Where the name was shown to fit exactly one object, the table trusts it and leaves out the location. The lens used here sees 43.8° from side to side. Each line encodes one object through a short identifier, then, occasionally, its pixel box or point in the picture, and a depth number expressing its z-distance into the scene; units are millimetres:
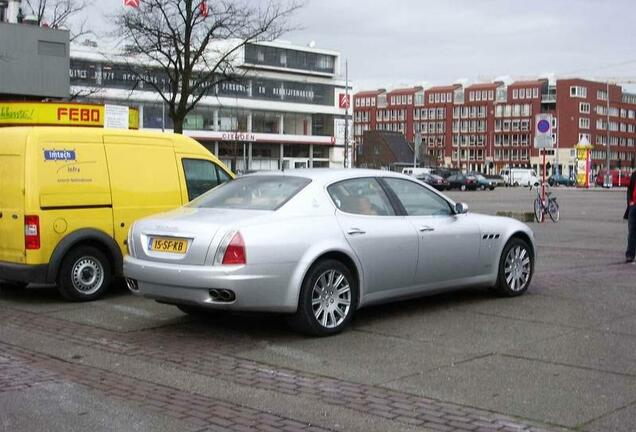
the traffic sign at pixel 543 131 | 23508
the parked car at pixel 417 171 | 80038
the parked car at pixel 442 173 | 77231
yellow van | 9055
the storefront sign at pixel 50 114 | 13820
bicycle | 23844
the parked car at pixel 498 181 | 92000
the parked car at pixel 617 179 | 84438
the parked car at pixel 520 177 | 94500
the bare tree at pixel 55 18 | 36688
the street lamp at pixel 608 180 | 82188
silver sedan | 6855
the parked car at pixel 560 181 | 97625
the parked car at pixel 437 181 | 67188
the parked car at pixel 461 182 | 70000
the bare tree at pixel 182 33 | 27344
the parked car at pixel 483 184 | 72750
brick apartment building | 140250
